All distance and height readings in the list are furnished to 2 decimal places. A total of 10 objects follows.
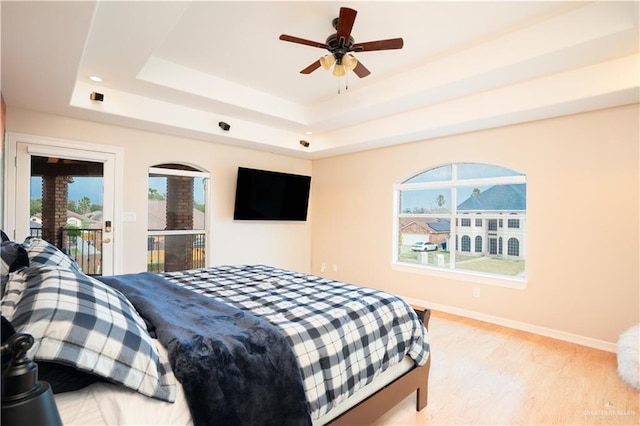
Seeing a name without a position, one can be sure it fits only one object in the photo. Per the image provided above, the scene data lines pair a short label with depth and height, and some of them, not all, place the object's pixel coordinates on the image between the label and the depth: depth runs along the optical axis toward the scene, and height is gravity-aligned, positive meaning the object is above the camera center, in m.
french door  3.33 +0.24
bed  0.97 -0.54
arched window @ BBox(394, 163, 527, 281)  3.86 -0.03
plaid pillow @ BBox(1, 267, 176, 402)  0.92 -0.36
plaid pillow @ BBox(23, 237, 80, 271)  1.70 -0.24
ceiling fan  2.30 +1.30
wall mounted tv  4.93 +0.30
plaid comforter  1.49 -0.59
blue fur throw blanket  1.10 -0.57
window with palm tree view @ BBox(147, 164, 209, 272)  4.33 -0.06
